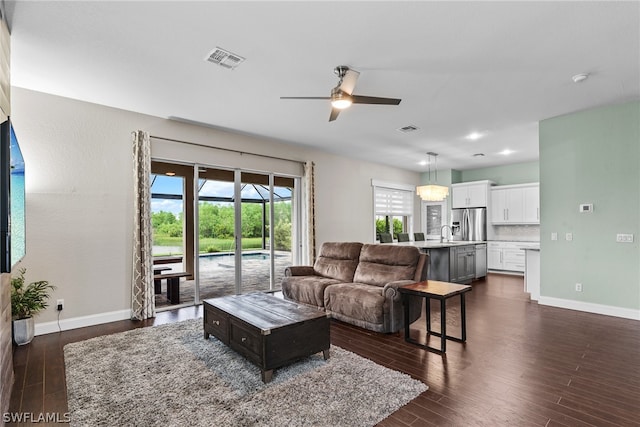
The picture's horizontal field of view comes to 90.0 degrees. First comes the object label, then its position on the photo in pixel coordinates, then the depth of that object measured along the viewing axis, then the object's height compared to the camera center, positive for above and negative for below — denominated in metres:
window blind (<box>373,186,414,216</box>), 8.55 +0.33
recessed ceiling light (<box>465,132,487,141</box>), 5.67 +1.40
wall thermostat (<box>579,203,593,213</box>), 4.56 +0.06
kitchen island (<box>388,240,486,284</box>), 6.16 -0.96
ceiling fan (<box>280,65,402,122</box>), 3.19 +1.21
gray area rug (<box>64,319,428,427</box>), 2.11 -1.33
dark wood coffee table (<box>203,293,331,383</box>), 2.58 -1.01
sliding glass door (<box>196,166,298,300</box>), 5.55 -0.27
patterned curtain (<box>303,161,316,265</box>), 6.45 +0.00
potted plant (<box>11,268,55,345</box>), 3.41 -0.97
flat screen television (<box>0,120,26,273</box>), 2.01 +0.12
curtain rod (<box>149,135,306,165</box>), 4.82 +1.13
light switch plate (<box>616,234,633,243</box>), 4.24 -0.36
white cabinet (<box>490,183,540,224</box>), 7.93 +0.20
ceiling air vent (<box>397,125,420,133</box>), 5.33 +1.43
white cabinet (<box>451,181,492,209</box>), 8.51 +0.49
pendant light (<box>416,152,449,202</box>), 7.19 +0.49
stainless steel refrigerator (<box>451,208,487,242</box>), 8.51 -0.32
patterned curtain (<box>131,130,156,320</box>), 4.39 -0.32
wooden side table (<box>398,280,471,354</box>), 3.13 -0.83
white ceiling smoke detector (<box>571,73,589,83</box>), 3.44 +1.46
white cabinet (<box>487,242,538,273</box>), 7.93 -1.13
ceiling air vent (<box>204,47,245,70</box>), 2.99 +1.52
